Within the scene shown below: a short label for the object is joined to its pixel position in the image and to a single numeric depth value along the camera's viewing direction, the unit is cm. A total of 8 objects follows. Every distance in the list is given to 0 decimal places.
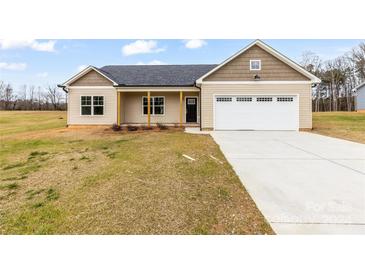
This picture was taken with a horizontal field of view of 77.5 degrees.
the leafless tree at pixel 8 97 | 5161
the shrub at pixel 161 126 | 1567
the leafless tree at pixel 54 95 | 5378
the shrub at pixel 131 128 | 1518
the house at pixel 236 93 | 1443
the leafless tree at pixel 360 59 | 3900
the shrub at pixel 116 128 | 1502
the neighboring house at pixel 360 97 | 3162
